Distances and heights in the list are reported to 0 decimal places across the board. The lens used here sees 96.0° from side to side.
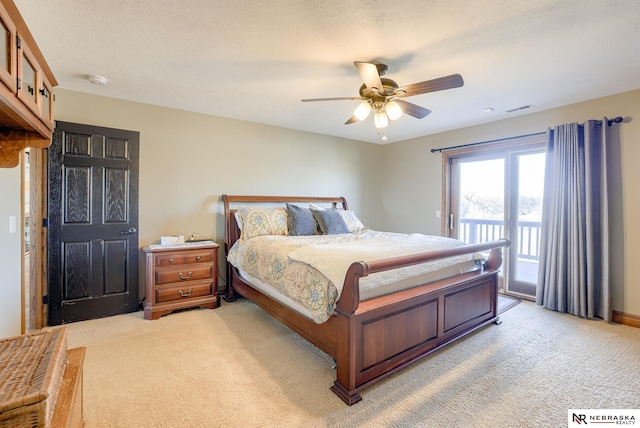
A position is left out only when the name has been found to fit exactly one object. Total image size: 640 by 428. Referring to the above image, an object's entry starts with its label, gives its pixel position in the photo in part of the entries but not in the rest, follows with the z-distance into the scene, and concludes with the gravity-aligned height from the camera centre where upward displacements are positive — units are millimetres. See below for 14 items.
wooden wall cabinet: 977 +464
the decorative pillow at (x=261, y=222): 3641 -125
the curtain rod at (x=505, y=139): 3189 +1065
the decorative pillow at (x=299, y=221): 3775 -116
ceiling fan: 2168 +1009
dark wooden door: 3037 -127
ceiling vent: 3596 +1347
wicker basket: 760 -515
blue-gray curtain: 3232 -90
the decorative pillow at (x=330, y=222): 3889 -128
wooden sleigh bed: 1915 -866
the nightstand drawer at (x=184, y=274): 3295 -736
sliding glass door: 3992 +239
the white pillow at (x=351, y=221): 4192 -124
